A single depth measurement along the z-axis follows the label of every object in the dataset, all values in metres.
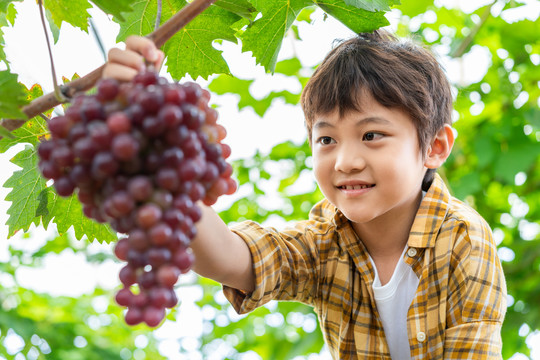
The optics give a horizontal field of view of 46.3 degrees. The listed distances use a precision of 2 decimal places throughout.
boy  1.54
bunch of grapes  0.68
